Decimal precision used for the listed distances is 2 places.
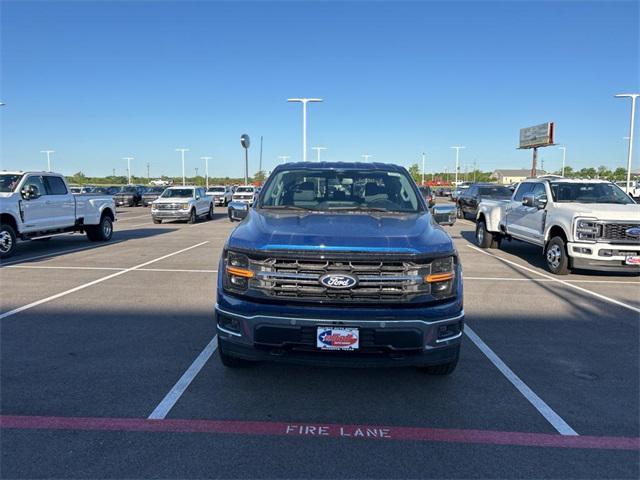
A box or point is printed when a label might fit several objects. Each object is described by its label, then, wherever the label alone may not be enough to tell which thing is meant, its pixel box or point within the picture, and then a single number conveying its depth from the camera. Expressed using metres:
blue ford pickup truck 3.46
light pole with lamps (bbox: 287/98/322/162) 32.19
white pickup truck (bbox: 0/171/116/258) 11.27
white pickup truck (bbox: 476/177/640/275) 8.75
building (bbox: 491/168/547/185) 143.25
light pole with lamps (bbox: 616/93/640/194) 29.77
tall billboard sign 49.56
